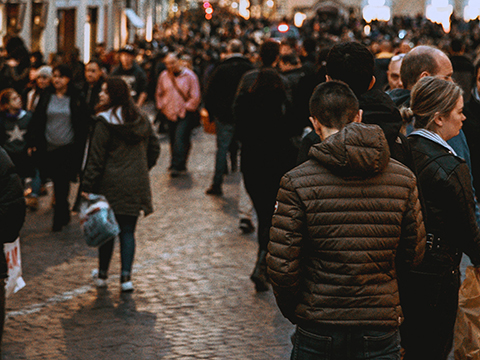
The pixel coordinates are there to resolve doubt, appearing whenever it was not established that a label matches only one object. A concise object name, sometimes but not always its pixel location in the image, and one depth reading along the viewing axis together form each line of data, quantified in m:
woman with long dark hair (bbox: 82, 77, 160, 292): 10.98
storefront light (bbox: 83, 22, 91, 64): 51.78
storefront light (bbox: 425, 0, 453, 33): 169.69
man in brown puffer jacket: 5.17
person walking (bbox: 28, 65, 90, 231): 15.00
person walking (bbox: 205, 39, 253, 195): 16.28
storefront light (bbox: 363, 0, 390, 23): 169.35
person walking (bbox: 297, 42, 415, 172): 6.29
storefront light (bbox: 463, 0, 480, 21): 168.42
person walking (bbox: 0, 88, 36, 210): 14.67
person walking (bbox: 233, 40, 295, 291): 11.01
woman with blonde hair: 6.32
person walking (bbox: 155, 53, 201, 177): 20.54
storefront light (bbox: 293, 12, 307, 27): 167.87
